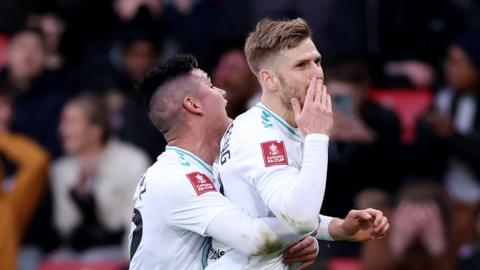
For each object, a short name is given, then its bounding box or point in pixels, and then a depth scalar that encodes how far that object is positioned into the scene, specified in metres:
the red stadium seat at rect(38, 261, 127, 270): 19.52
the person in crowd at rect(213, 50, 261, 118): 19.17
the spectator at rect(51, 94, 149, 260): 19.83
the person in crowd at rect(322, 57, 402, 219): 18.67
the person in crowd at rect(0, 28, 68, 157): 21.37
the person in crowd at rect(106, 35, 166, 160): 20.27
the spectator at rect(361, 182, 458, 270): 18.30
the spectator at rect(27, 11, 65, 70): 23.05
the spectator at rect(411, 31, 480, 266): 18.70
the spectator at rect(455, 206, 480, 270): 17.37
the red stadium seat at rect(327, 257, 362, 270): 18.43
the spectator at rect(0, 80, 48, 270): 19.77
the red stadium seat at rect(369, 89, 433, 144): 20.25
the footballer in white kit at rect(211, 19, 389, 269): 10.61
